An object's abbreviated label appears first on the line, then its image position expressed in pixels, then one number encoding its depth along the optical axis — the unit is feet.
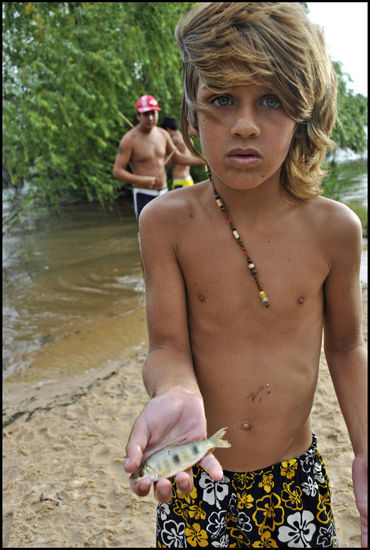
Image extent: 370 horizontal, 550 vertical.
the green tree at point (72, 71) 26.78
